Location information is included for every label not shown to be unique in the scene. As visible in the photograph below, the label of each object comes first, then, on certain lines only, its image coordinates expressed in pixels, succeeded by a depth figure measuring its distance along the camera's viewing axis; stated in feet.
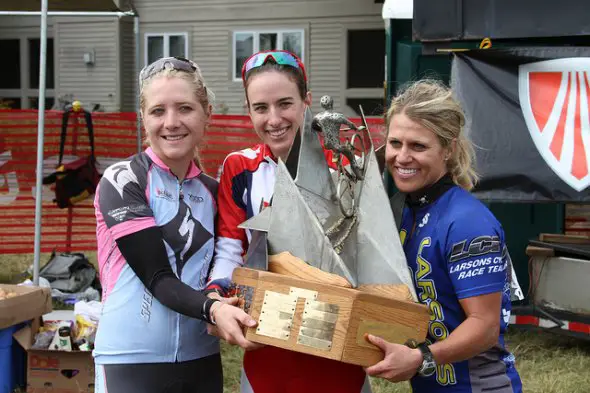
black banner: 16.35
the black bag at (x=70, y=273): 23.13
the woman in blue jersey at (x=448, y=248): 6.48
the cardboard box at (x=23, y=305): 14.67
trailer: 16.26
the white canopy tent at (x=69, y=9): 22.91
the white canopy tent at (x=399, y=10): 19.86
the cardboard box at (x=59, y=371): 14.97
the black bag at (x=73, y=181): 24.44
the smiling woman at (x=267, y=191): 6.98
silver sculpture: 6.47
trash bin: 15.19
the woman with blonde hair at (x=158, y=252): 7.14
